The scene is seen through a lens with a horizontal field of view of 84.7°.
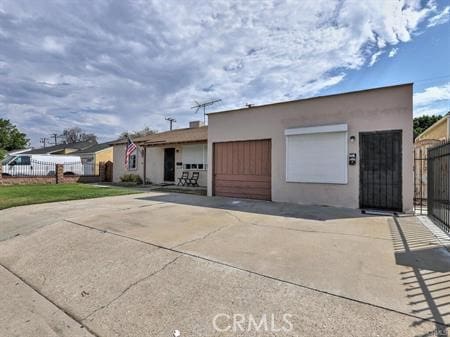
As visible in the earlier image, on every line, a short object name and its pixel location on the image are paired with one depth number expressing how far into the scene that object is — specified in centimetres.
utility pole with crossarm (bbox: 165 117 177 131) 3645
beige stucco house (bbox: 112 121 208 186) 1455
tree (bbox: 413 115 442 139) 2823
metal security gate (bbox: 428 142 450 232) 530
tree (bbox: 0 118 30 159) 3797
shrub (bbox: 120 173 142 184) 1756
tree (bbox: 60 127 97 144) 6406
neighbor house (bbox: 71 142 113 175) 2711
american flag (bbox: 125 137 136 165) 1602
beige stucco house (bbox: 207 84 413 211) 741
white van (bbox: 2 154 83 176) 1872
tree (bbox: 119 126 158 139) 4790
